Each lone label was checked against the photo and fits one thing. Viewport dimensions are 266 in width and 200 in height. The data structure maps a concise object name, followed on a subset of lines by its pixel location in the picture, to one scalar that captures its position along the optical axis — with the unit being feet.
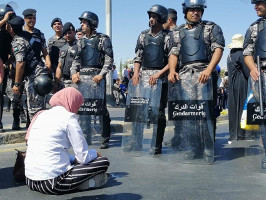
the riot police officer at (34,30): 25.17
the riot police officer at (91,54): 21.91
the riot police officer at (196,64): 18.03
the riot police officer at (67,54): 26.45
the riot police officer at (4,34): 22.44
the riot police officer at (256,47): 16.55
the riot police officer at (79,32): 31.28
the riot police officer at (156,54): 19.84
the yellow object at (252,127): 17.13
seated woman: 12.92
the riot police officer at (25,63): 22.21
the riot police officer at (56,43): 28.60
